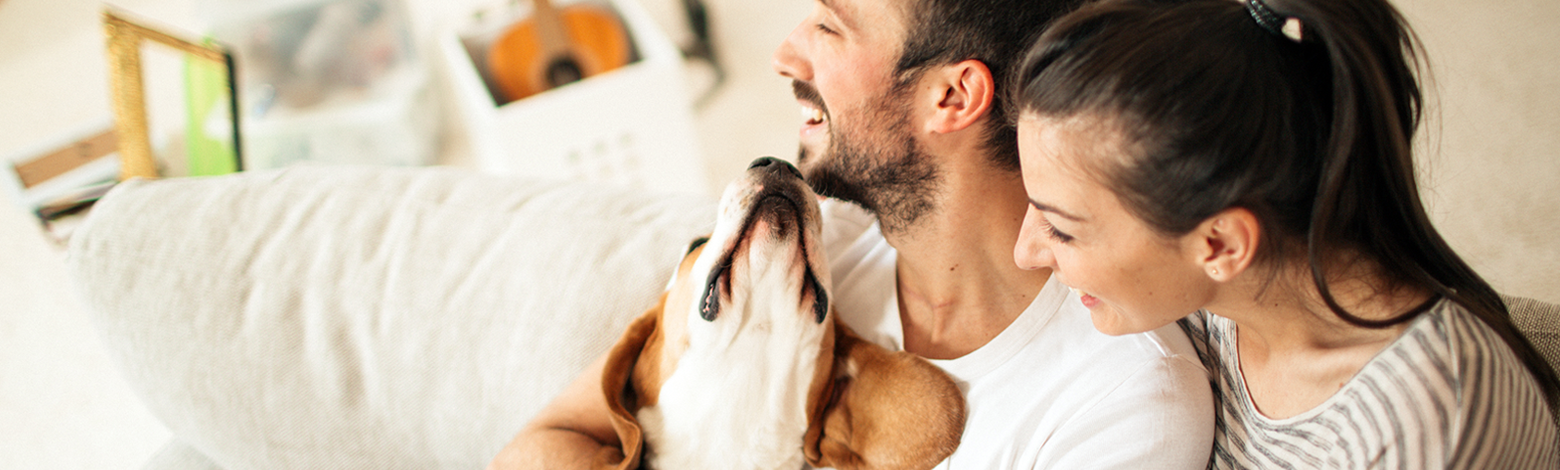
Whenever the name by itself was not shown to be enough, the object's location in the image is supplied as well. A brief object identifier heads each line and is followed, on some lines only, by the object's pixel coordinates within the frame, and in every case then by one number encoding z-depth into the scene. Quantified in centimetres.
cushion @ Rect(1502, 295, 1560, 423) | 88
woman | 65
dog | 95
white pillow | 125
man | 91
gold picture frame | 171
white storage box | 194
